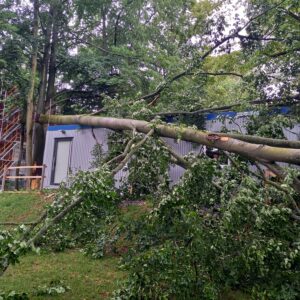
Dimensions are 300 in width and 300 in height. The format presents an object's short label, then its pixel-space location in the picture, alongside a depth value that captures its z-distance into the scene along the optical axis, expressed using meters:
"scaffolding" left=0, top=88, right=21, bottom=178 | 15.49
